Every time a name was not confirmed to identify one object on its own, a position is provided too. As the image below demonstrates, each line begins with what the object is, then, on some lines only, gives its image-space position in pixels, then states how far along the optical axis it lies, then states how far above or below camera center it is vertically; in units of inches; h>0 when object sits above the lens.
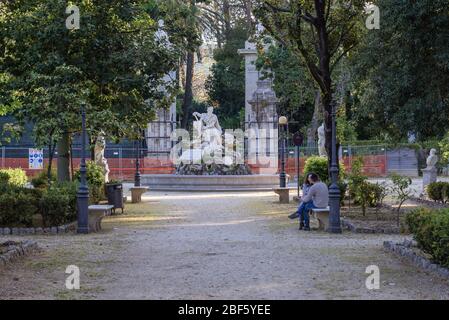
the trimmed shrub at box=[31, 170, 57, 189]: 1090.3 -21.1
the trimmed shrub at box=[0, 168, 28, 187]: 1088.8 -14.5
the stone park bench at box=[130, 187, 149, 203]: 1085.4 -41.2
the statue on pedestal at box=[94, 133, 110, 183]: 1227.2 +15.5
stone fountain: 1393.9 -8.7
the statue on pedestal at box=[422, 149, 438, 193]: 1290.6 -13.2
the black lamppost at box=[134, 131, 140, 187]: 1165.1 -21.7
